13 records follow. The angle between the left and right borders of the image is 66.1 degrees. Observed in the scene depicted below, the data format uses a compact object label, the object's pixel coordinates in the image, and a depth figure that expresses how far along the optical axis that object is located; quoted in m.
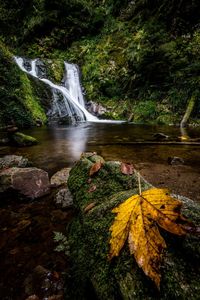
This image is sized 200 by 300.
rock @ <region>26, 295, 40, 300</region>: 0.96
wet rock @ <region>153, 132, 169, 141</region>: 4.35
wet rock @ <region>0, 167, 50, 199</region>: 1.97
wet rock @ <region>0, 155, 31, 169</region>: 2.76
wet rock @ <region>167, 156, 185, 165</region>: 2.80
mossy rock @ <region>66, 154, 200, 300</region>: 0.57
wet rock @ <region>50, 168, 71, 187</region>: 2.23
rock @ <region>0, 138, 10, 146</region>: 4.59
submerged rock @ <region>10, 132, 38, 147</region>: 4.38
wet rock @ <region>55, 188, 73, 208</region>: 1.75
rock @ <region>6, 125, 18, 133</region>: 4.56
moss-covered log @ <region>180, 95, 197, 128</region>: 7.48
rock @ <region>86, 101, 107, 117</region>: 10.95
